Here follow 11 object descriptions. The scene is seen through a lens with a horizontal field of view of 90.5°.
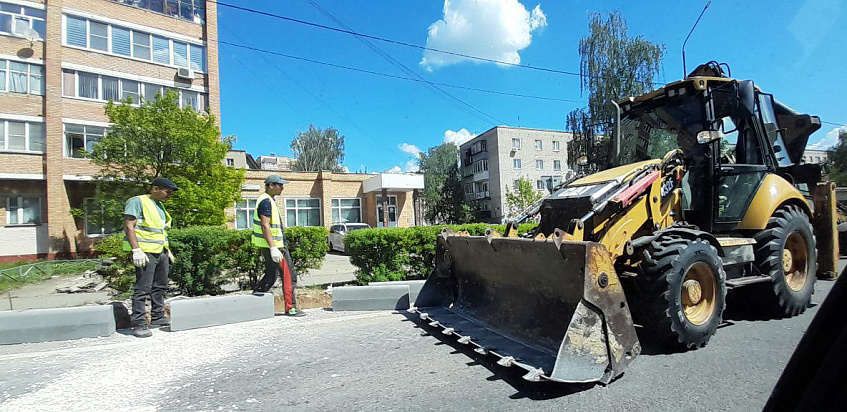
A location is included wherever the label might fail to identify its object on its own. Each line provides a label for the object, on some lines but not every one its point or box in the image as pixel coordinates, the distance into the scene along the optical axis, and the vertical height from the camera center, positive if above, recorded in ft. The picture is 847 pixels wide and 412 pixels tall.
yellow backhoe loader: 11.65 -1.28
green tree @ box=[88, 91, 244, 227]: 44.09 +8.91
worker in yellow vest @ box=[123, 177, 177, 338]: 16.67 -0.71
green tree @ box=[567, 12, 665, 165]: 90.99 +31.92
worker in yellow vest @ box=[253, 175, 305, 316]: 19.40 -0.96
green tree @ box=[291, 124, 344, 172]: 167.54 +29.50
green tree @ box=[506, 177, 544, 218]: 117.60 +5.05
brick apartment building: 62.28 +20.68
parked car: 70.74 -1.83
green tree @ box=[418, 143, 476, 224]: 171.83 +8.19
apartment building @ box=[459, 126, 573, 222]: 162.91 +21.56
